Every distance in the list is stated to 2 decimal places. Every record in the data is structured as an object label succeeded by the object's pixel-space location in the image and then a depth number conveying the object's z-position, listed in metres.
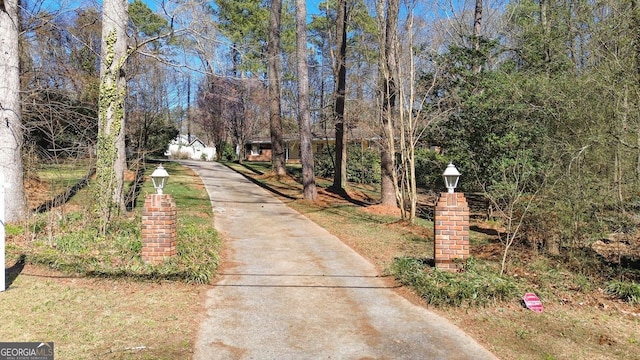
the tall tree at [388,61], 11.41
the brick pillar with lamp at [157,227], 6.44
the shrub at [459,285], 5.42
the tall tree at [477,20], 17.61
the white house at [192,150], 49.44
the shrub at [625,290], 5.81
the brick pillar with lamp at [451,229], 6.28
